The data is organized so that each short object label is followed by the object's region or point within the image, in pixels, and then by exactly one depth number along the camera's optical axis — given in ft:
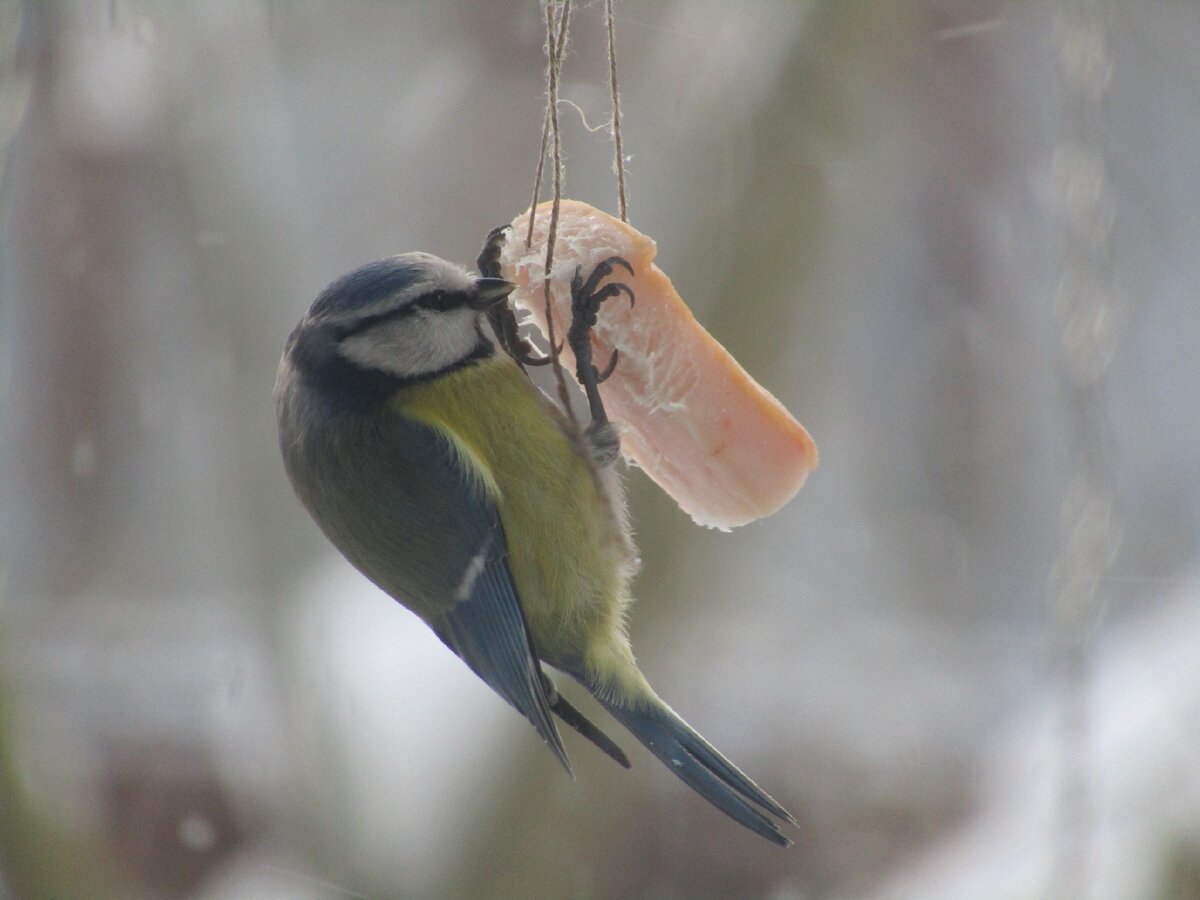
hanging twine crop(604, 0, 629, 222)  11.18
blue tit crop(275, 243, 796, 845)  11.19
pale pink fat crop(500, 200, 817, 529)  11.22
